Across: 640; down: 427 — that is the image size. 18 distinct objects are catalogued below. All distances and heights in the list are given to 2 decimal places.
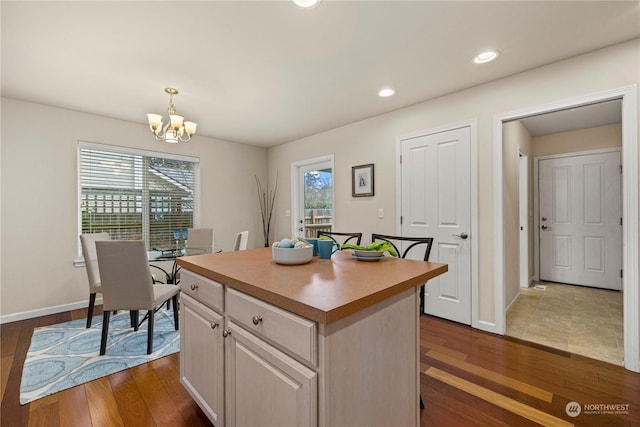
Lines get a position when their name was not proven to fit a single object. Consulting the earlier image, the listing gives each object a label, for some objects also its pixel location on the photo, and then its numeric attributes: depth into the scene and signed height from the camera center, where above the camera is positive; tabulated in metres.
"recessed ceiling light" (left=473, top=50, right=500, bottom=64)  2.17 +1.23
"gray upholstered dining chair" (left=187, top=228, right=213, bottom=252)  3.69 -0.30
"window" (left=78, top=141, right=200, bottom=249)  3.47 +0.31
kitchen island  0.86 -0.47
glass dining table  2.78 -0.41
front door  3.97 -0.13
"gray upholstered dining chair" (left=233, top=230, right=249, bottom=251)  3.30 -0.32
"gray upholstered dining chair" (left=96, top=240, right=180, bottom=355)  2.15 -0.50
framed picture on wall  3.62 +0.44
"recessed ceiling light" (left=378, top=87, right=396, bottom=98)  2.82 +1.24
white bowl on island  1.43 -0.21
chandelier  2.71 +0.89
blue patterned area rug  1.92 -1.12
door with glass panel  4.34 +0.29
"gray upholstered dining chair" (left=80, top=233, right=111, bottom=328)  2.64 -0.49
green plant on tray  1.62 -0.20
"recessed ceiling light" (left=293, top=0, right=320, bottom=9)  1.62 +1.23
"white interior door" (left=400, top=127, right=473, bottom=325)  2.82 +0.07
